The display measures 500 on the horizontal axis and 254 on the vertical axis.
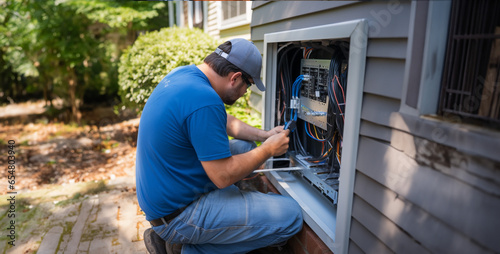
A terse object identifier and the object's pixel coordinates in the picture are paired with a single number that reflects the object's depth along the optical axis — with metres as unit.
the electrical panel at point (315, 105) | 1.96
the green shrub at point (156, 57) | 5.19
